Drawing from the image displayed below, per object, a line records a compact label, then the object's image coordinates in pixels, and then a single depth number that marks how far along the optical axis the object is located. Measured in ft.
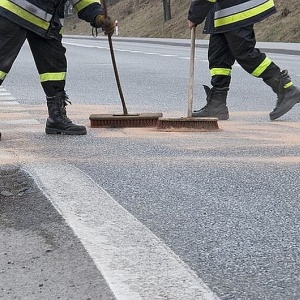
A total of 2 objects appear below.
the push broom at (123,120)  34.98
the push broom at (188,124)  33.82
